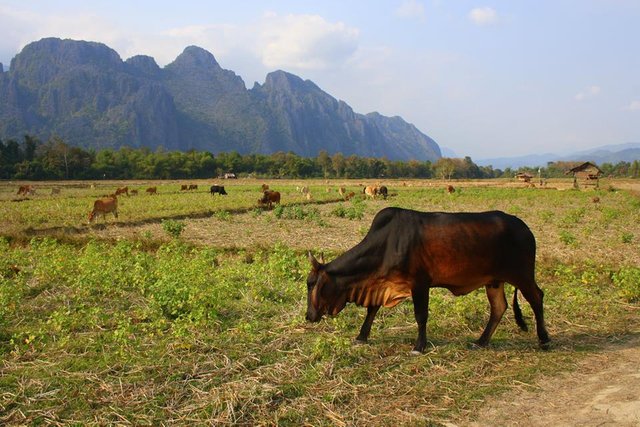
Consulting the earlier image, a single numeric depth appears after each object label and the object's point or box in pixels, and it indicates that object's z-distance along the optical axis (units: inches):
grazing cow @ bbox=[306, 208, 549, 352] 262.8
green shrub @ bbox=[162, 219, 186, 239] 686.0
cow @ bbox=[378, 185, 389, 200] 1569.1
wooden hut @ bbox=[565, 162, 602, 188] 2008.9
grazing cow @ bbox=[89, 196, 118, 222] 889.5
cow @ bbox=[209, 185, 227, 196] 1604.3
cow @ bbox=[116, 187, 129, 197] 1529.8
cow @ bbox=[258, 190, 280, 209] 1194.6
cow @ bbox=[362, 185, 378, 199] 1581.0
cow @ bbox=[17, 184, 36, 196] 1482.2
